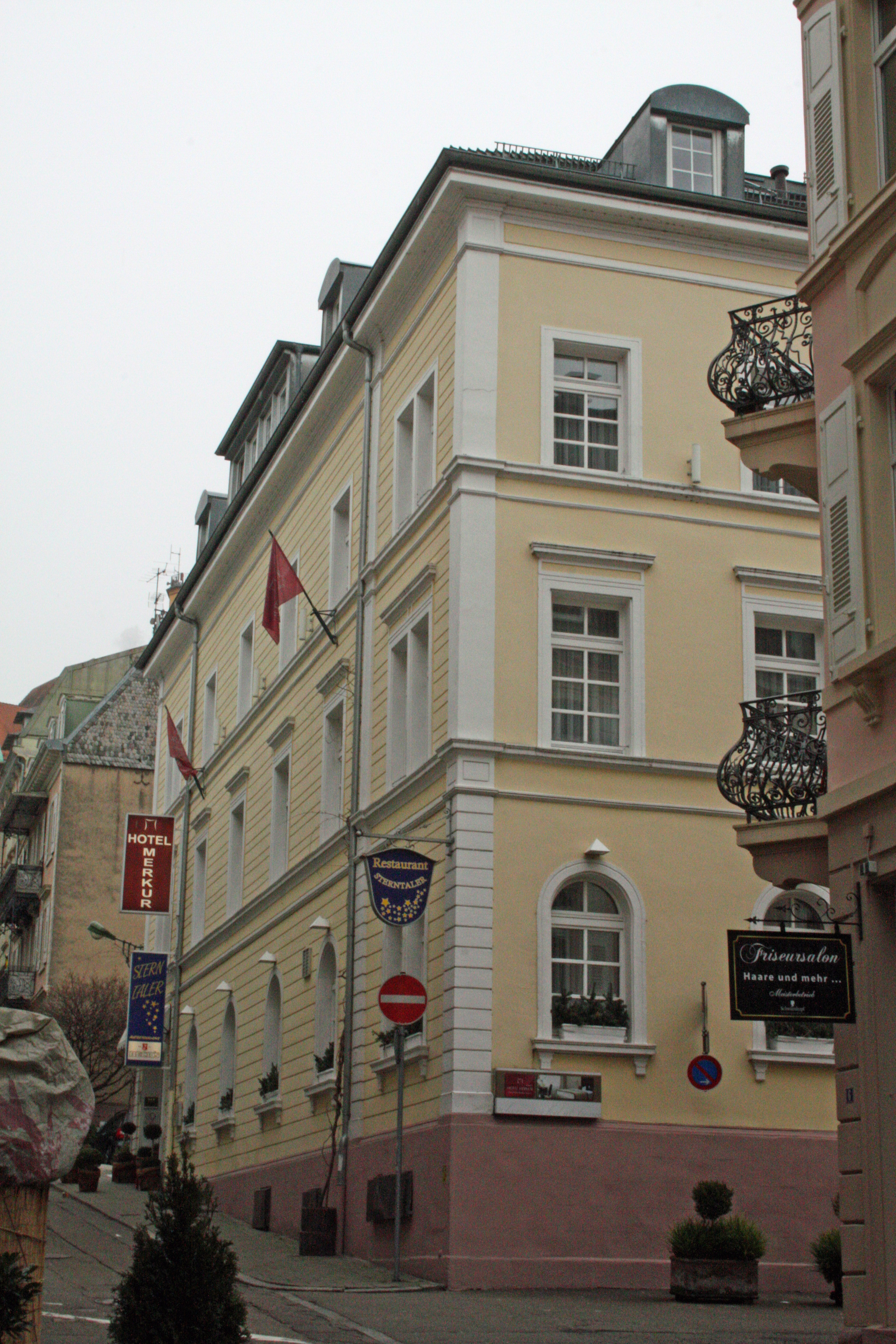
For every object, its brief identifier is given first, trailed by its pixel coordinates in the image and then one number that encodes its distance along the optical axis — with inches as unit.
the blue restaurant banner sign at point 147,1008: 1489.9
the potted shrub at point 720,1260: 701.3
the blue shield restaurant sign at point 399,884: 821.9
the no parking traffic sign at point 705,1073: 805.2
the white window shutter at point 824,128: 547.8
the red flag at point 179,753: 1344.7
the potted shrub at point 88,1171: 1284.4
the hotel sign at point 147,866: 1531.7
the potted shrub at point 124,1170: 1405.0
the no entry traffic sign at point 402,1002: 764.6
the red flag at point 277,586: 1036.5
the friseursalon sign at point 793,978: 494.0
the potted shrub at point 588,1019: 818.8
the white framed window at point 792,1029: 838.5
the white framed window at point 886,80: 530.0
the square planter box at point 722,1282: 701.3
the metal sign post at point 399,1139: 756.0
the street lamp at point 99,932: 1550.2
